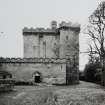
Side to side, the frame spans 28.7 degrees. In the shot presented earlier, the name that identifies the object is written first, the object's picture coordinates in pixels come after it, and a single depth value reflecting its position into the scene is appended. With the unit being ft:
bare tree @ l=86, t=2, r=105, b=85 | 76.89
